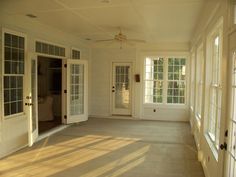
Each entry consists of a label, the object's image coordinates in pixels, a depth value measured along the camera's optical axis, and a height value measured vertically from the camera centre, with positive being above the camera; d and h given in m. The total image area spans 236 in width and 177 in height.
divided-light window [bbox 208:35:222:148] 3.05 -0.19
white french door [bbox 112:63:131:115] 8.58 -0.26
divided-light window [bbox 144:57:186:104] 8.12 +0.09
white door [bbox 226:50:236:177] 1.99 -0.50
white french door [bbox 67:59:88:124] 7.02 -0.28
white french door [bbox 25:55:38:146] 4.82 -0.40
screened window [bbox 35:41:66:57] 5.59 +0.90
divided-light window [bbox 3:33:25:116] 4.44 +0.19
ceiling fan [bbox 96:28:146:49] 5.26 +1.05
